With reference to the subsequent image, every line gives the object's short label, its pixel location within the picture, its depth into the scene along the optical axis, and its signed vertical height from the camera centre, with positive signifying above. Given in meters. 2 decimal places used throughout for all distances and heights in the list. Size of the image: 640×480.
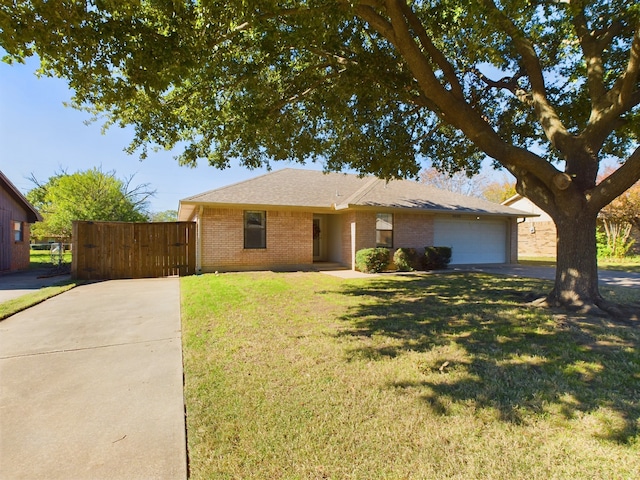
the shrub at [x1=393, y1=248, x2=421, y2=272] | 14.30 -0.61
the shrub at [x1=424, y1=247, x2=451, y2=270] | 14.99 -0.60
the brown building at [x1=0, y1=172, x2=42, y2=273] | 14.21 +0.84
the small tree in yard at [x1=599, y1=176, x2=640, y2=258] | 20.03 +1.40
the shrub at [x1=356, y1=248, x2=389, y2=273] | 13.45 -0.59
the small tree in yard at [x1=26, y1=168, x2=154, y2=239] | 21.33 +2.94
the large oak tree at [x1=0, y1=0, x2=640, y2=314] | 4.80 +3.15
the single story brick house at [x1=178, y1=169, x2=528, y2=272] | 13.50 +1.04
